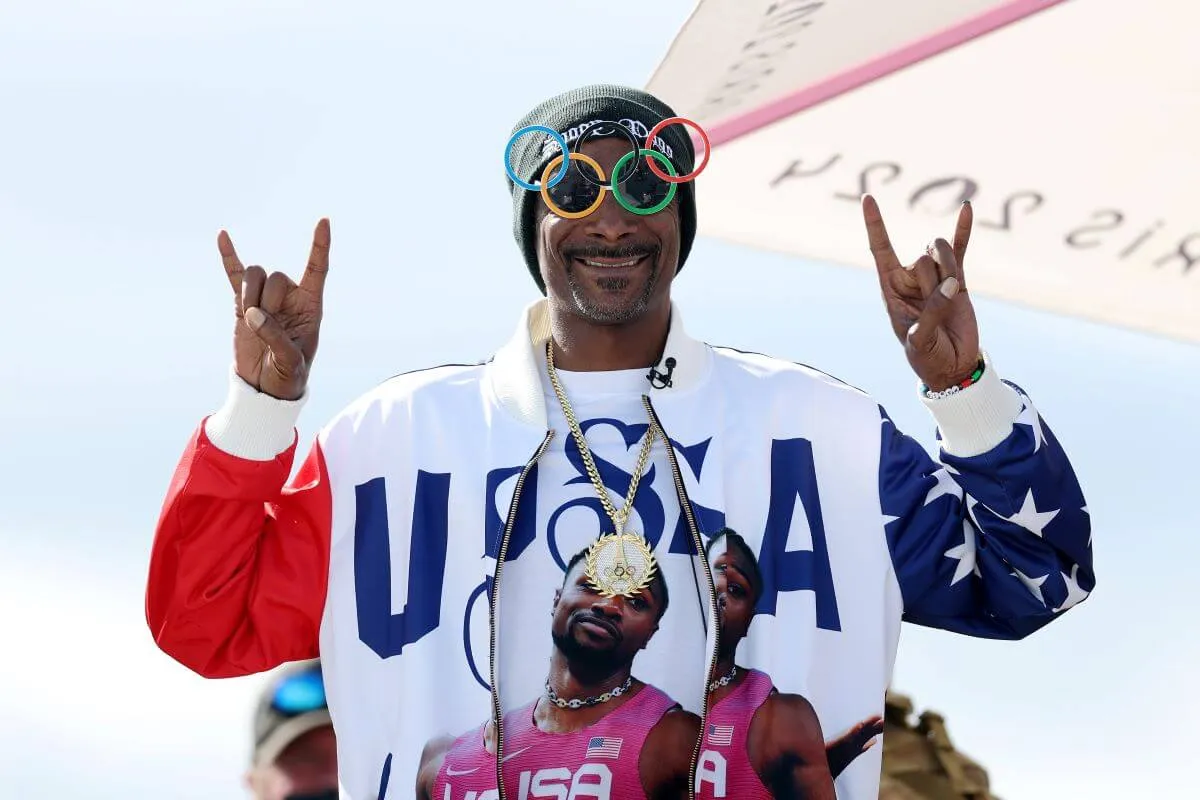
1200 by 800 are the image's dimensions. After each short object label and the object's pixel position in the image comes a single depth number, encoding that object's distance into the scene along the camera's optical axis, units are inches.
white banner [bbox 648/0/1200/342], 521.3
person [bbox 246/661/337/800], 442.3
